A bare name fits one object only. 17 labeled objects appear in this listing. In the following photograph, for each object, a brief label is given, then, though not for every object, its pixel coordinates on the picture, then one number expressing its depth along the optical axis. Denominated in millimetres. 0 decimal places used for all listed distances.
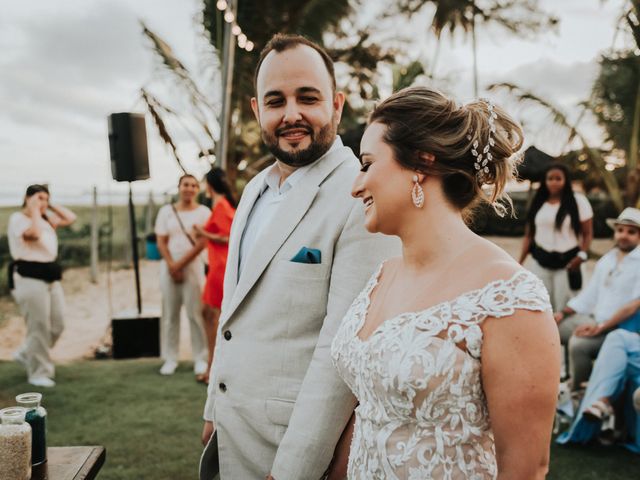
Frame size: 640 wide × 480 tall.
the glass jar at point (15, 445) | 1815
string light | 7141
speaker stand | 6617
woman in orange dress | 5383
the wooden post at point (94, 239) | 11156
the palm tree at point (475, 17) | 15578
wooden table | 2000
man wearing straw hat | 4574
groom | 1552
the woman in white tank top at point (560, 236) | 5676
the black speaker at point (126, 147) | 6273
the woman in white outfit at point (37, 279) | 5586
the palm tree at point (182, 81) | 9961
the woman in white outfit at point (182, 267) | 6125
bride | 1200
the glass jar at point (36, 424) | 1968
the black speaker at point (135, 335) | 6906
